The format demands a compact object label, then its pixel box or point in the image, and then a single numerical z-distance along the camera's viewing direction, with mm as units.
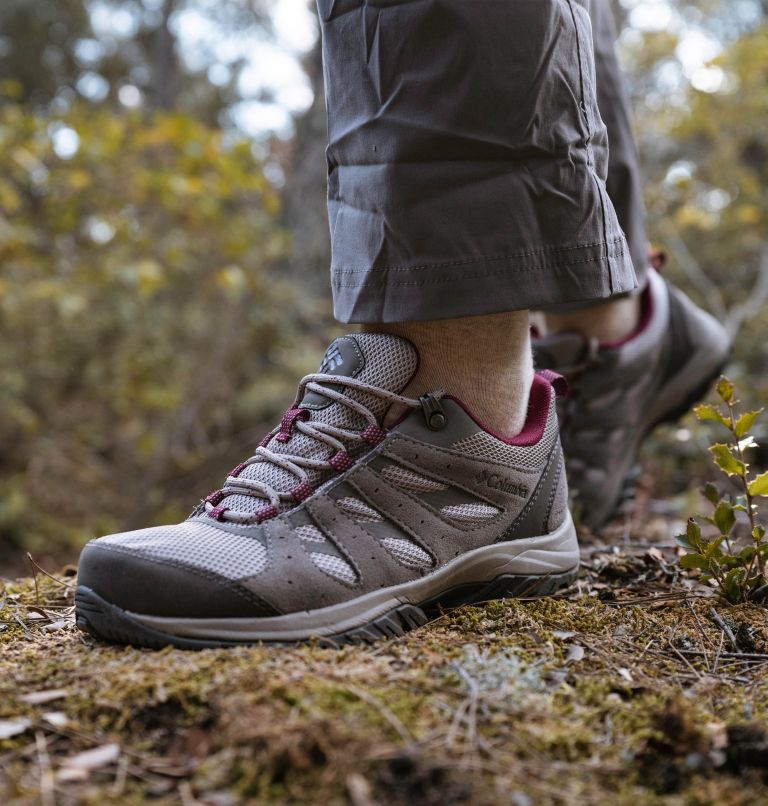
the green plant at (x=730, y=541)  993
